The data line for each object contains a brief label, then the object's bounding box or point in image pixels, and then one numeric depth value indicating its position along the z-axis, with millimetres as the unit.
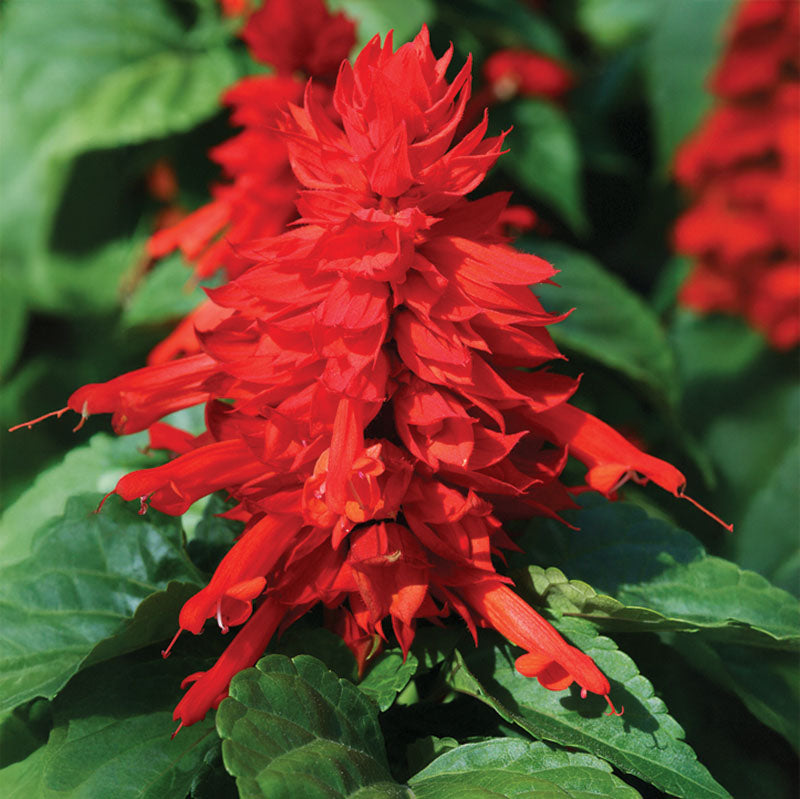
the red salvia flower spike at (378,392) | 410
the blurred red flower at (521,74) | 770
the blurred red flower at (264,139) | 491
